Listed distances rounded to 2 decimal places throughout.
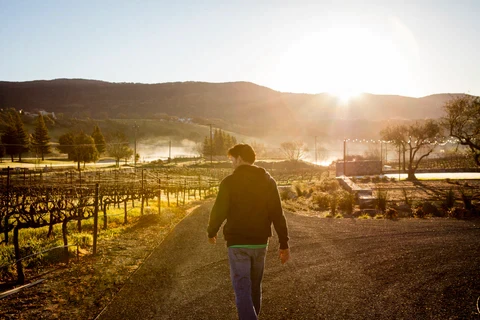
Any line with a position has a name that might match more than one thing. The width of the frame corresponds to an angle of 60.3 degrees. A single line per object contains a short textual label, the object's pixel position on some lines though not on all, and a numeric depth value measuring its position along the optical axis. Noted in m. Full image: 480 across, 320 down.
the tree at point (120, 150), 94.18
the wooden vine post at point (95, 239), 11.58
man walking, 4.88
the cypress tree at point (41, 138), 86.89
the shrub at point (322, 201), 24.67
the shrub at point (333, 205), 21.18
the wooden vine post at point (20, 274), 8.48
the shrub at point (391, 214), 18.66
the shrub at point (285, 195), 29.71
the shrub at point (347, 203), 21.79
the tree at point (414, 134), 46.44
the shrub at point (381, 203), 21.27
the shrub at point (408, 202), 21.50
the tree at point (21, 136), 86.71
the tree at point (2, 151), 81.81
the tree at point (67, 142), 85.28
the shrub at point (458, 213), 17.75
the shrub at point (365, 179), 42.06
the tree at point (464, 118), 27.64
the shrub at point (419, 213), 18.55
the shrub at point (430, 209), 19.14
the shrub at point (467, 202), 18.92
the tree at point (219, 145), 115.94
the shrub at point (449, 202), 19.91
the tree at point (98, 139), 94.12
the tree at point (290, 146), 107.62
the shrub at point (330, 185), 33.54
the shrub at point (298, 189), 32.17
